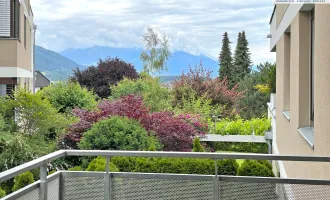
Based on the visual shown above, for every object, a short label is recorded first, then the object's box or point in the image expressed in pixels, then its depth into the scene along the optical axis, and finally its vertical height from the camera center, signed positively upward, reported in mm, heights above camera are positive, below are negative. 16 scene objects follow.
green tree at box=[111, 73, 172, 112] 20562 +453
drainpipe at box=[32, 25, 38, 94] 29373 +4117
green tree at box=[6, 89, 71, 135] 12219 -302
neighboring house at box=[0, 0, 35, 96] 15766 +1764
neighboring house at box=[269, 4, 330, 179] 5141 +201
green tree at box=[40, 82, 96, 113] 18109 +102
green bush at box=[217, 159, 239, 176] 9445 -1231
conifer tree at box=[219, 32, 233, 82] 50906 +4001
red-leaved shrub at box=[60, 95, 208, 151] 12648 -580
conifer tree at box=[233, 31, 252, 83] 51500 +4372
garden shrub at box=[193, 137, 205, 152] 11026 -1003
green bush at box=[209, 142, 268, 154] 21531 -1957
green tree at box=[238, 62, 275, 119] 35500 +98
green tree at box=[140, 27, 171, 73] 43344 +4251
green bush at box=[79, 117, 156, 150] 11188 -799
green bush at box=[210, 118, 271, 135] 21453 -1116
